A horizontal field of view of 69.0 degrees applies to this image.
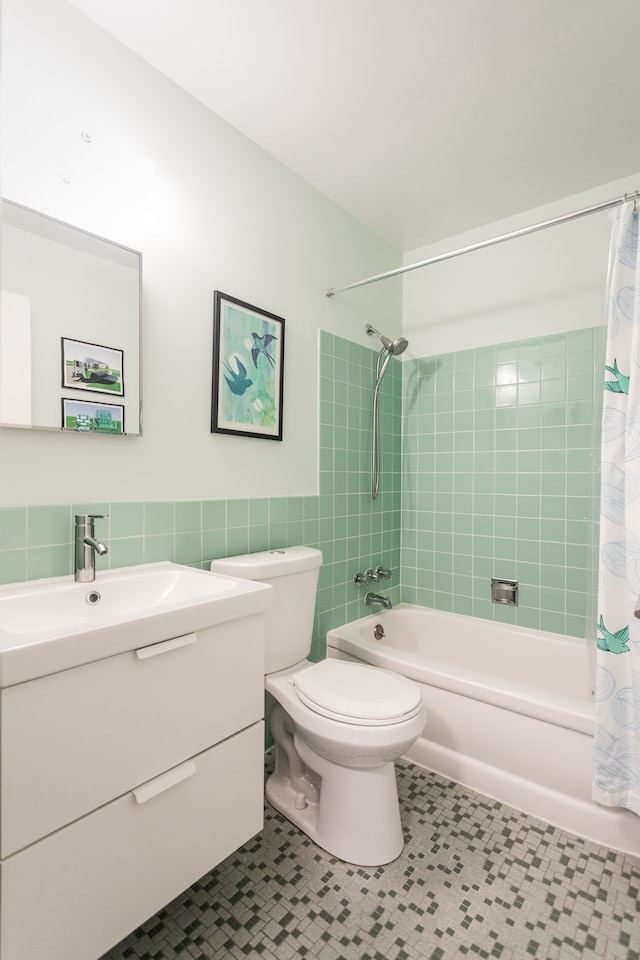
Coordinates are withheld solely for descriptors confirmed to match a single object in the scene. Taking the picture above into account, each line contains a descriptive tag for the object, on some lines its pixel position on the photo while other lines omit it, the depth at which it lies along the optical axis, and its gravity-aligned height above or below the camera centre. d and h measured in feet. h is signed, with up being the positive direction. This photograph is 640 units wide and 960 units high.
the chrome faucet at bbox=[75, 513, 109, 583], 4.03 -0.68
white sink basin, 2.61 -1.03
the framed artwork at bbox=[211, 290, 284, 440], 5.48 +1.29
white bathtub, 4.98 -2.97
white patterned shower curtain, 4.71 -0.71
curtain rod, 4.83 +2.82
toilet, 4.41 -2.45
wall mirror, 3.81 +1.28
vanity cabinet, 2.58 -2.05
